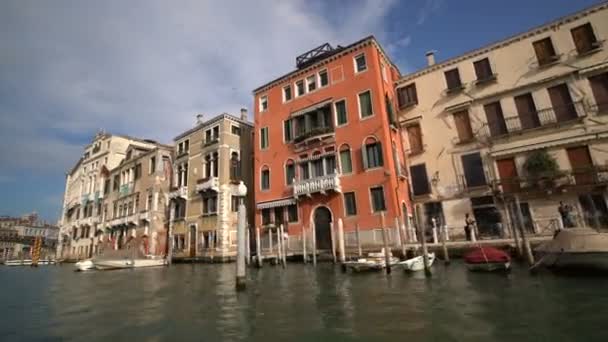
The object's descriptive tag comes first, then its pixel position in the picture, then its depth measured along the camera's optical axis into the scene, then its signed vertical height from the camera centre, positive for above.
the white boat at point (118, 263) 20.75 -0.22
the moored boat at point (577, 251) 7.77 -0.75
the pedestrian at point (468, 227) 13.92 +0.17
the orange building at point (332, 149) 16.53 +5.49
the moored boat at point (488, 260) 9.41 -0.95
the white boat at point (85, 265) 21.19 -0.16
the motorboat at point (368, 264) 11.32 -0.90
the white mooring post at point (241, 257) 8.41 -0.19
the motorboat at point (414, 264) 10.75 -0.98
